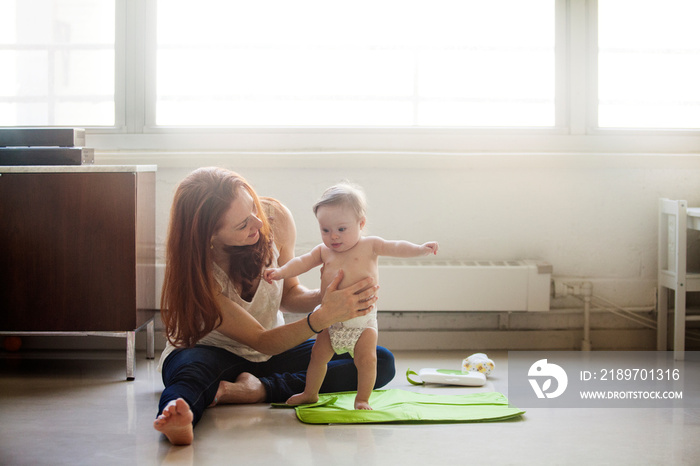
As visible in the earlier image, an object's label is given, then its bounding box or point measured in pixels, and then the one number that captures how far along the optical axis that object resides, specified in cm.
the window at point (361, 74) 347
